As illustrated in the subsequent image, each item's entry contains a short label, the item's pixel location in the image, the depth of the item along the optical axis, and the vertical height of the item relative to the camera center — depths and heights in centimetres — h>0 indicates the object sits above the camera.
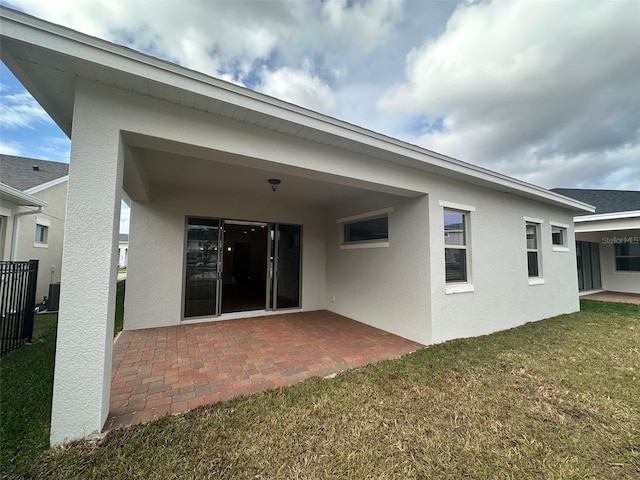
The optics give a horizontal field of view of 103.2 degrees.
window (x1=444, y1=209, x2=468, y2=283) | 490 +24
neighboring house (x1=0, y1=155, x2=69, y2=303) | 664 +117
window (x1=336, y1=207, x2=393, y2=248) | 547 +65
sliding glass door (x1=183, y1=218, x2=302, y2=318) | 576 -38
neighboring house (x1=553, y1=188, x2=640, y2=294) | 1088 +26
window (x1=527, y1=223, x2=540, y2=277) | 645 +19
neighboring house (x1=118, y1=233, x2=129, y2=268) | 2635 +37
